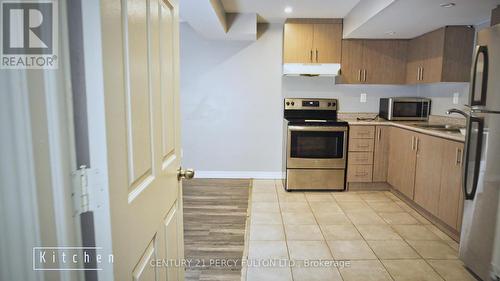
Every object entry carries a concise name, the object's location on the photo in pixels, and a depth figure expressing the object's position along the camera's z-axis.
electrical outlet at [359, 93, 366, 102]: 4.39
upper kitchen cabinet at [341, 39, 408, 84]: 4.04
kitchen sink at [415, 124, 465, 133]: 3.05
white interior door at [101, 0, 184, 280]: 0.64
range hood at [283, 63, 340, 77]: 4.03
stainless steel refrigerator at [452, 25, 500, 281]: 1.84
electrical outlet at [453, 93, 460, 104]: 3.48
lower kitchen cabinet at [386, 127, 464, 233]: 2.55
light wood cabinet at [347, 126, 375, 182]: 3.85
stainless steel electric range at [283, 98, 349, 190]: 3.84
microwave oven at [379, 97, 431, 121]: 4.01
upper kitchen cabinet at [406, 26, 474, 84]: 3.25
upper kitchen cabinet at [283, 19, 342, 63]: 3.99
